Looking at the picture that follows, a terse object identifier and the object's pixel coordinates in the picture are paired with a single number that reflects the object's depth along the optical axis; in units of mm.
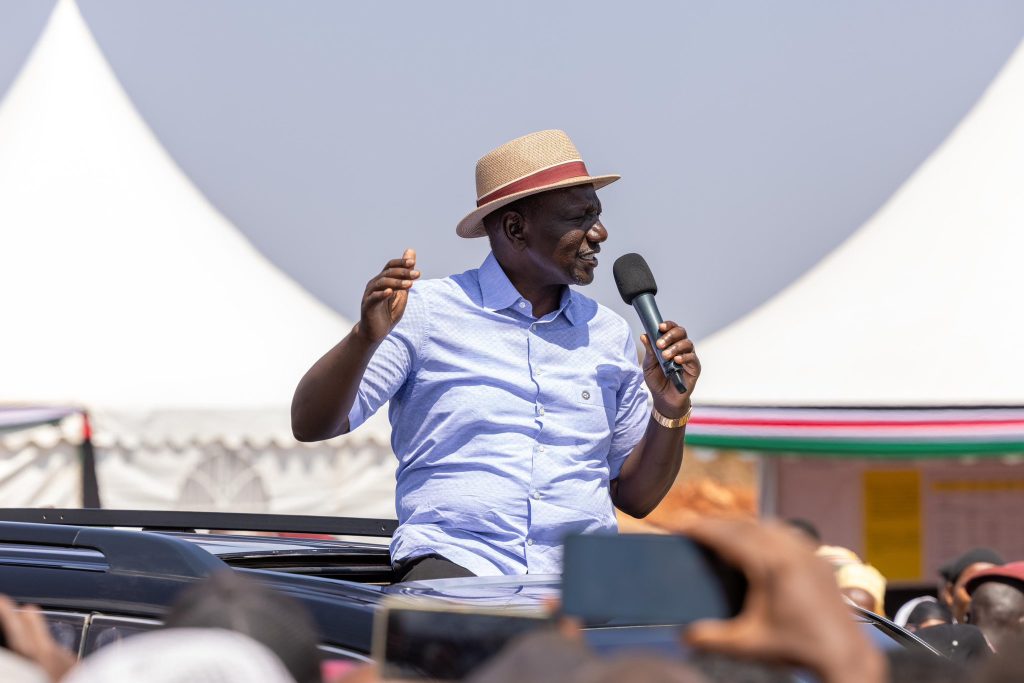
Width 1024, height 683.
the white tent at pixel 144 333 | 19750
